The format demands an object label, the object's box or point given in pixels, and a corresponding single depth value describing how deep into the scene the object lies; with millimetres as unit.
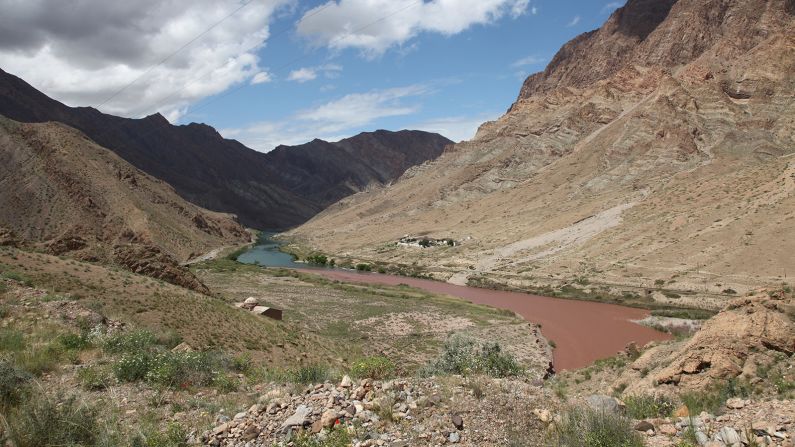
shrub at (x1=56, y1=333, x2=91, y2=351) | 12492
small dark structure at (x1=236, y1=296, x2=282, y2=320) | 27983
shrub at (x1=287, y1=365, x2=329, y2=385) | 11766
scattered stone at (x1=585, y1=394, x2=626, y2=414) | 8991
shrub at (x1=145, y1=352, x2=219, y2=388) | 10977
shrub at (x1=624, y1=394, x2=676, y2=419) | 9961
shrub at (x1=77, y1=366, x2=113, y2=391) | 10258
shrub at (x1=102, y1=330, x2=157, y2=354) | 12975
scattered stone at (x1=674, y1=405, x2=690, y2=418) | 9328
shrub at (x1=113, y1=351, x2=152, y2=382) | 10734
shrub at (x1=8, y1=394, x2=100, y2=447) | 7469
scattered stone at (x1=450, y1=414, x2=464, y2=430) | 7916
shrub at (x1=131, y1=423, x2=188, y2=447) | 8016
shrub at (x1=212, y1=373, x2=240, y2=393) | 11588
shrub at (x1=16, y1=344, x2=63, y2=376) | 10438
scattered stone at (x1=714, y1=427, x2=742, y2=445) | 7148
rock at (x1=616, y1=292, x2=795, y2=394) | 12935
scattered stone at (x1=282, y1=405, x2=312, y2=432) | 8180
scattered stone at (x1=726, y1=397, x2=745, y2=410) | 8625
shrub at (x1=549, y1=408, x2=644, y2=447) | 7195
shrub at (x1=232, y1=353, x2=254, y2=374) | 14633
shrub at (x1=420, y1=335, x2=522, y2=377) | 15141
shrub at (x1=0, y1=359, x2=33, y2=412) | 8656
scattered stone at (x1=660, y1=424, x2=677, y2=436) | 7781
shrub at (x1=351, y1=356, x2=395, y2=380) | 11531
